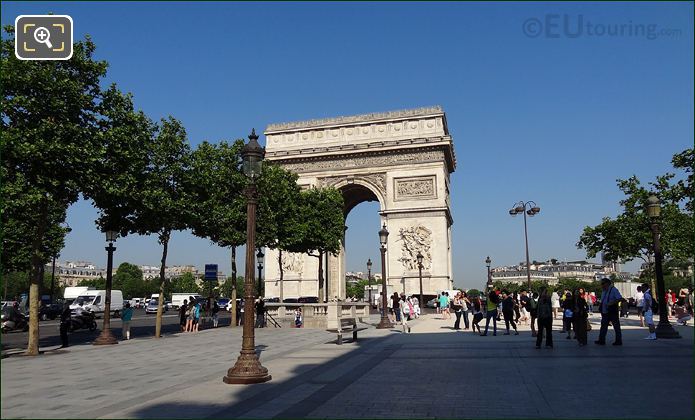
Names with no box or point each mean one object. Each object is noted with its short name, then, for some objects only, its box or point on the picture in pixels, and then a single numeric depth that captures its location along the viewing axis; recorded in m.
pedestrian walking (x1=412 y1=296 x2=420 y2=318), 34.19
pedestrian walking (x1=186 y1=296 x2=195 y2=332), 25.17
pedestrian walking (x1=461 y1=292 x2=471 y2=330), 22.63
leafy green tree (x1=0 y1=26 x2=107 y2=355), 15.08
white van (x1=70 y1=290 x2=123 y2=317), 44.22
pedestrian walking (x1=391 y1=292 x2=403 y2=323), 29.83
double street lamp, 37.44
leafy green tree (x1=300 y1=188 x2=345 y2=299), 34.72
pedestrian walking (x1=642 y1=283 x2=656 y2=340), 15.77
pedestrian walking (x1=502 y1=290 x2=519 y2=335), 19.86
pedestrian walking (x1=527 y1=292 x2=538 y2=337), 17.56
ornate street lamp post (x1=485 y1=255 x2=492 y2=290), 45.05
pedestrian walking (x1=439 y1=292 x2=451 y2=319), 31.23
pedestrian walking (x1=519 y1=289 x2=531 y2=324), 27.69
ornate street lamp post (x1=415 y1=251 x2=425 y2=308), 40.66
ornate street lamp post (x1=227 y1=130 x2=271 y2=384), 9.71
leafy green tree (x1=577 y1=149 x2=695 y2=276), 31.70
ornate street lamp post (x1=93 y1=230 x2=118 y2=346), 19.41
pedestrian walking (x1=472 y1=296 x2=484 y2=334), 20.03
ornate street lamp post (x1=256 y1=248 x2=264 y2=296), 33.91
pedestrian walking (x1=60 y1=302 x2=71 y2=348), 18.03
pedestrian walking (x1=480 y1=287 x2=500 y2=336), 18.98
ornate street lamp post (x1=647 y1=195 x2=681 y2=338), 15.97
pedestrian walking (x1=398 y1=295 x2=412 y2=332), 22.47
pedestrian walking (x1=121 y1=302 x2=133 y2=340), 22.03
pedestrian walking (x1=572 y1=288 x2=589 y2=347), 14.50
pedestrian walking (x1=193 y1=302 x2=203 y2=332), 25.33
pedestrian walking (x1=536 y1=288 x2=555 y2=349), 14.15
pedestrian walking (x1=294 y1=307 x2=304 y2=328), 26.48
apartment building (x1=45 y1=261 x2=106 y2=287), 174.62
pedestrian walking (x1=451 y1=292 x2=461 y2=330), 23.00
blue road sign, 31.95
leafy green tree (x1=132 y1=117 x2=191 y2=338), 20.41
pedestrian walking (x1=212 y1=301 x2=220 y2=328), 29.38
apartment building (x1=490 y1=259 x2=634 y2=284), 191.12
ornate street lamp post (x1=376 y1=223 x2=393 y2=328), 24.98
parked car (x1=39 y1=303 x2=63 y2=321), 43.06
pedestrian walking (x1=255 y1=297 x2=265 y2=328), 26.86
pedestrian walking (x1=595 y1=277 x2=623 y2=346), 14.20
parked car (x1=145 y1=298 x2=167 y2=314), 58.79
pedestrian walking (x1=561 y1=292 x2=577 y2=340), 16.56
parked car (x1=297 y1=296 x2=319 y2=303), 43.16
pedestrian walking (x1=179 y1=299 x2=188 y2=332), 26.27
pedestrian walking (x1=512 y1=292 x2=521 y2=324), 24.96
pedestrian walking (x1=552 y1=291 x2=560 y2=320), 27.99
